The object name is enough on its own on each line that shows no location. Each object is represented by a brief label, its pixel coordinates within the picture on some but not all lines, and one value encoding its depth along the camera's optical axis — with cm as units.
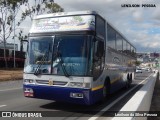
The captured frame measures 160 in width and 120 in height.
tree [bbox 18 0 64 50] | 5244
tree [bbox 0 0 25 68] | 5012
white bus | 1127
